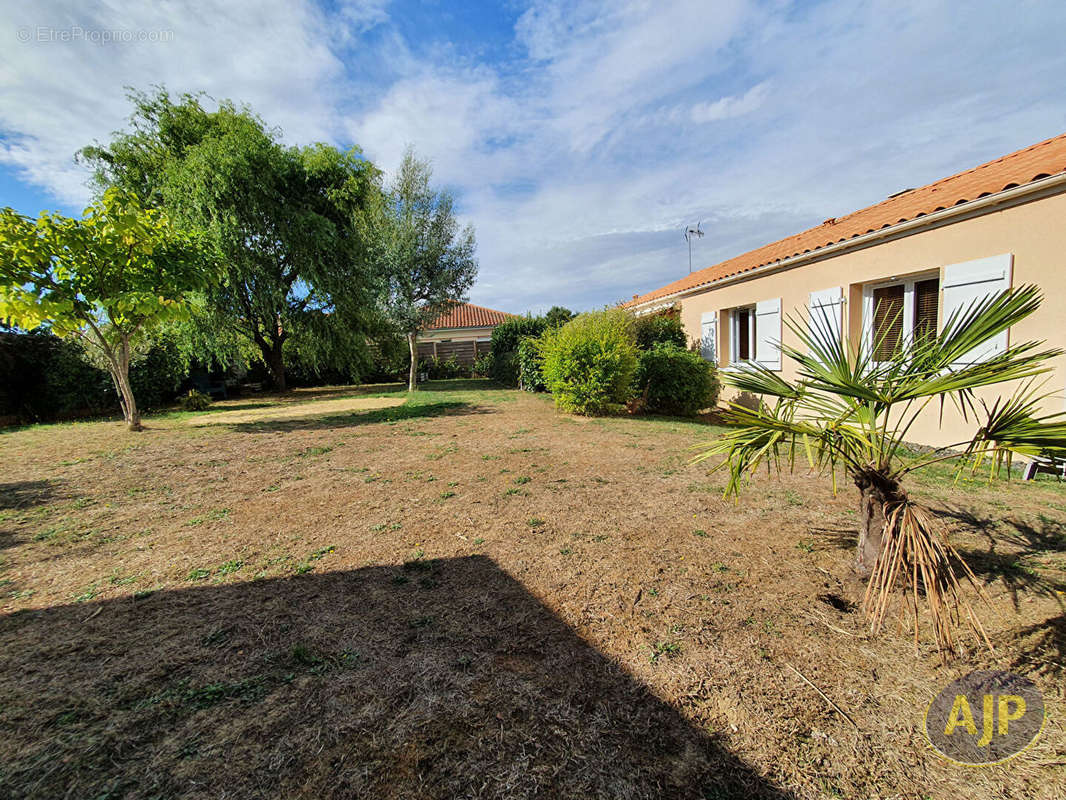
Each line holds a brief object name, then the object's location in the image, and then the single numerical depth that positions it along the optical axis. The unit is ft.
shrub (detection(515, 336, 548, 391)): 49.69
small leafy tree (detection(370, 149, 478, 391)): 49.75
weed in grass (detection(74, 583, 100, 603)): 8.85
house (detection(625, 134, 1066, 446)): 16.33
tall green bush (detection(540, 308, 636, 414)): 31.19
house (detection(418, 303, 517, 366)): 94.32
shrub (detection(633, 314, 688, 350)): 41.45
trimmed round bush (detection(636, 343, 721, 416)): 32.94
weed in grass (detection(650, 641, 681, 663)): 7.13
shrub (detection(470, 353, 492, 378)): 71.10
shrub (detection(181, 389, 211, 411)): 41.06
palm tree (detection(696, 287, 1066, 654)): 6.51
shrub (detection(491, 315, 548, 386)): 59.47
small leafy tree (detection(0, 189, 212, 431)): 22.03
